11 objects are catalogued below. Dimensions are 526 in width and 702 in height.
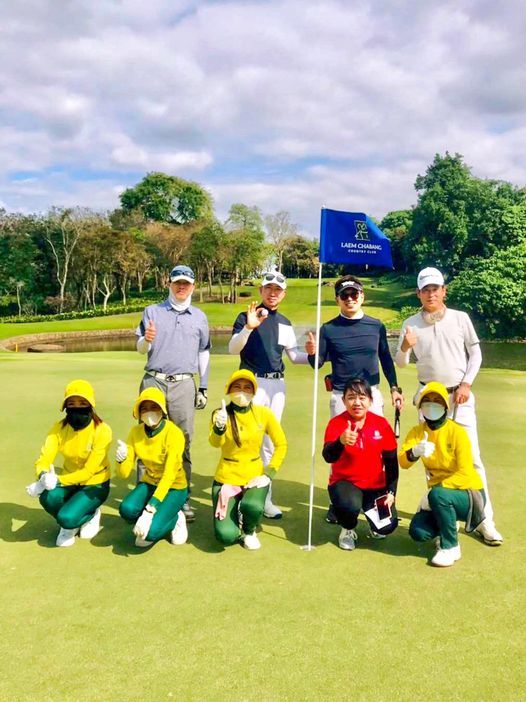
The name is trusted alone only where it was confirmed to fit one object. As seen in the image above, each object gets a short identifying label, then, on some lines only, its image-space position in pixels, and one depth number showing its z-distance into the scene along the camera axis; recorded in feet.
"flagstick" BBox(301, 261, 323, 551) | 14.99
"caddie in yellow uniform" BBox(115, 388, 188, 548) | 15.28
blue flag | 18.30
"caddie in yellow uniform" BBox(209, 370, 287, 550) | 15.19
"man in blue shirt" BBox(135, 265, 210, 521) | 18.22
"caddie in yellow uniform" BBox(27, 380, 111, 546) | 15.39
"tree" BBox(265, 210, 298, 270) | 283.59
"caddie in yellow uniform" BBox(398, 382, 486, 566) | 14.69
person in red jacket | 15.43
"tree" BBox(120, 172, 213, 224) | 300.81
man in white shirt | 16.67
